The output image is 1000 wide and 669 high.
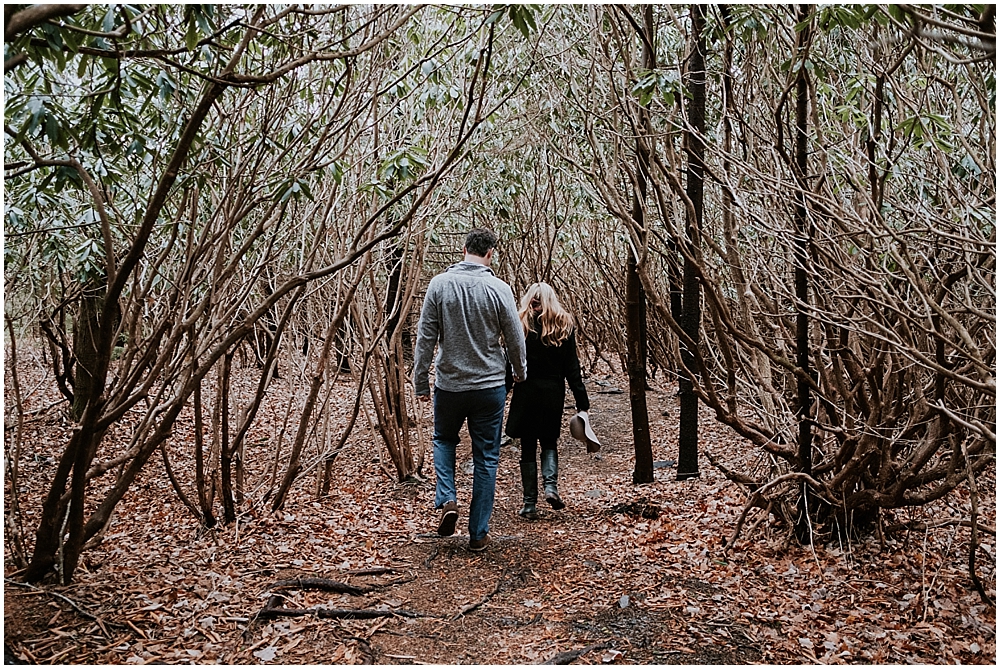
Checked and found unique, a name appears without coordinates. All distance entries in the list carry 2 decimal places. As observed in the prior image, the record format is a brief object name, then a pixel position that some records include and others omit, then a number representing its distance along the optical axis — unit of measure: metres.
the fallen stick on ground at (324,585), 4.23
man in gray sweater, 4.95
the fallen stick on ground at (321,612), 3.88
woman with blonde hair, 6.04
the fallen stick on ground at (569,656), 3.48
